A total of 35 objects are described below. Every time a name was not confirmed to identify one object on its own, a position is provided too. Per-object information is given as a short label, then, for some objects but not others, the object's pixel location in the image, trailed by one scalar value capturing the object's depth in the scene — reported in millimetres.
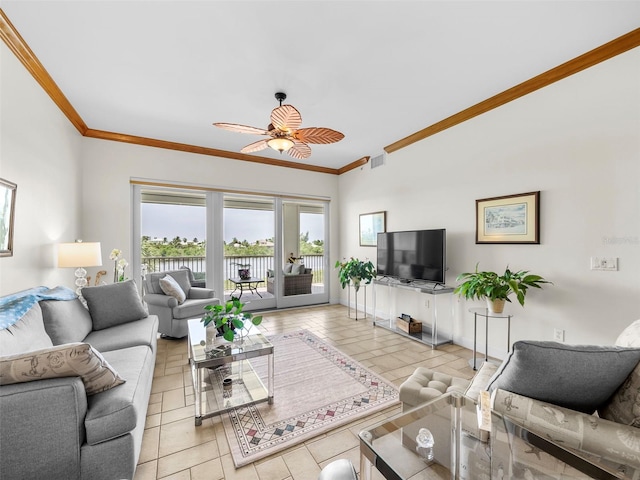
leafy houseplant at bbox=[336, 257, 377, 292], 4641
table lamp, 2895
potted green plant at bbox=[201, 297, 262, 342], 2205
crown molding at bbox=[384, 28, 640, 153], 2209
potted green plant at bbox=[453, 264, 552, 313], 2629
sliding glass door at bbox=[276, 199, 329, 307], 5562
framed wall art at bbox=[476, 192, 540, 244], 2797
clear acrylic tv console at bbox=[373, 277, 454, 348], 3547
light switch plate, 2292
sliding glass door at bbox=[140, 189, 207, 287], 4478
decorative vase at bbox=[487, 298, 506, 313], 2785
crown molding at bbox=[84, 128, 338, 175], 4031
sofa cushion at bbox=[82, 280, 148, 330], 2754
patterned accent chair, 1056
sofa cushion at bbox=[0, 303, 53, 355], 1556
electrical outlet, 2605
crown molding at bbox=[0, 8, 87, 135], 2045
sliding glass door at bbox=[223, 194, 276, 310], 5043
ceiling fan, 2479
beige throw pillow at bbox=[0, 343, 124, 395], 1205
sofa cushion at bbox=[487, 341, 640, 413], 1119
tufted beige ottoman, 1639
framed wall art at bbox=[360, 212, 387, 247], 4774
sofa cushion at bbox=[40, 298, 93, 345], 2107
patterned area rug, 1861
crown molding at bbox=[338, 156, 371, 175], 5145
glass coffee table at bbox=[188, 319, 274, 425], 2080
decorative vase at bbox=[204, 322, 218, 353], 2312
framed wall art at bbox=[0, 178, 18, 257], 2092
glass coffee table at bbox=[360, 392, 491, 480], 1163
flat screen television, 3504
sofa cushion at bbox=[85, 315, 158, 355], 2314
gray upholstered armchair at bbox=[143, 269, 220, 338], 3678
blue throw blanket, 1717
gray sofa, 1189
